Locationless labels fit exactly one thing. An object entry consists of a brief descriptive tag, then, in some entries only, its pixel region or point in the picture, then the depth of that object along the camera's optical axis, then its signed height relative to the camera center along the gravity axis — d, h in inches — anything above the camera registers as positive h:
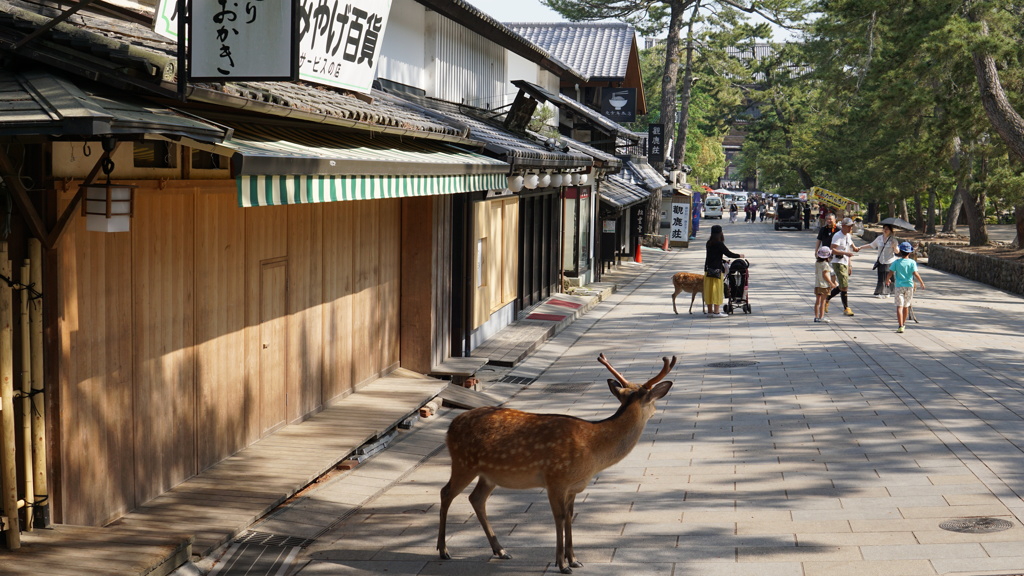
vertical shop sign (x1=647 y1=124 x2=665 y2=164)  1868.8 +136.1
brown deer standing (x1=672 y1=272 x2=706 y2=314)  909.8 -57.3
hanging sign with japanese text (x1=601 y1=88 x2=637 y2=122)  1443.2 +161.9
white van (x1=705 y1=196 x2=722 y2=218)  3351.4 +38.9
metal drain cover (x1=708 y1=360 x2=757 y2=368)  611.2 -87.3
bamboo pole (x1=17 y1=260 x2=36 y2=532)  242.8 -44.4
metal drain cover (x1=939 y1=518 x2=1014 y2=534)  283.4 -85.6
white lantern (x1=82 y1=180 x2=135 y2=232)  245.4 +1.3
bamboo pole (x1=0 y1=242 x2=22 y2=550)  234.8 -49.6
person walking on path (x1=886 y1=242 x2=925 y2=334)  721.6 -43.0
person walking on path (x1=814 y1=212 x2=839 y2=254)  870.4 -10.4
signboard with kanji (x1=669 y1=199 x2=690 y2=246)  1924.2 -10.4
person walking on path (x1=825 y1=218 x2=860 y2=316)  806.5 -27.0
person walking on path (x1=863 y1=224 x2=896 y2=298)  956.0 -36.0
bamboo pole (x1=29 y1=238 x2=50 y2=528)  246.2 -45.4
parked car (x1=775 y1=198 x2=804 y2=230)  2662.4 +6.7
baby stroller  866.1 -58.1
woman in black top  847.7 -42.8
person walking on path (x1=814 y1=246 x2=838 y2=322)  787.4 -47.6
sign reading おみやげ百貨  354.6 +65.4
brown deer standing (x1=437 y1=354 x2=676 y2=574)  259.6 -60.5
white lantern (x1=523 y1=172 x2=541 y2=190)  622.2 +22.3
